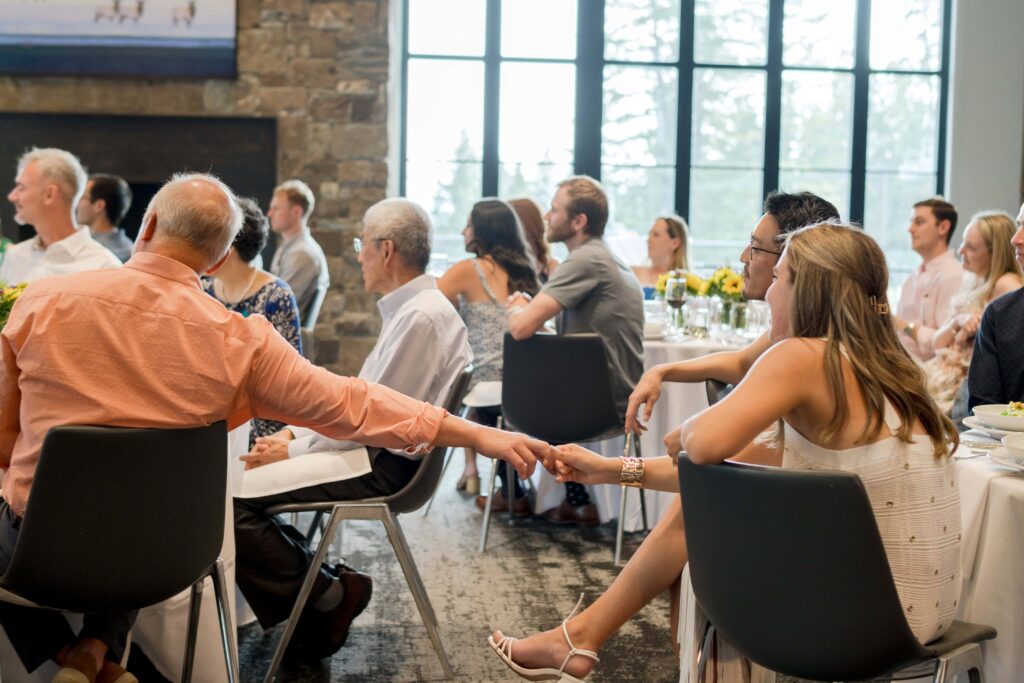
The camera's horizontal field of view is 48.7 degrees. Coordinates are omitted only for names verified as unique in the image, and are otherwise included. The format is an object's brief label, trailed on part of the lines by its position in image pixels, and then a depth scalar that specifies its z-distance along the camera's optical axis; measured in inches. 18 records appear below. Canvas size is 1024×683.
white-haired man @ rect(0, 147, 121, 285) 174.1
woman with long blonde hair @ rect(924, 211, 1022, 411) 177.2
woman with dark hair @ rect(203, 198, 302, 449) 160.2
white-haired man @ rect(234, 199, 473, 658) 119.0
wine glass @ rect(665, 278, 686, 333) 207.6
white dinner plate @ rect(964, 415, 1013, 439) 96.8
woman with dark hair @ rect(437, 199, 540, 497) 197.5
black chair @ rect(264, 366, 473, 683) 112.3
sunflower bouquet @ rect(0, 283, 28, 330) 105.1
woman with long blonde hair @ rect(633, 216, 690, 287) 276.1
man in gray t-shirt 177.5
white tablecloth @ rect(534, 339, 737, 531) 183.3
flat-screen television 312.3
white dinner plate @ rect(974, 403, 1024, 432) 94.3
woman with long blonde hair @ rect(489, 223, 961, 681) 75.1
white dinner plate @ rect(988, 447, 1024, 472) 86.5
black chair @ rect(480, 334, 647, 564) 165.3
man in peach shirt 84.0
